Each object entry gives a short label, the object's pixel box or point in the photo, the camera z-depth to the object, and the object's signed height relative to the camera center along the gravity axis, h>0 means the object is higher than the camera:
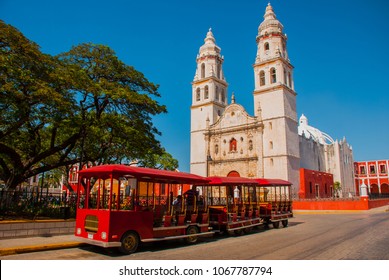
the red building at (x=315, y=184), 34.28 +1.06
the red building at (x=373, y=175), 63.59 +3.78
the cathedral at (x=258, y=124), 34.31 +8.45
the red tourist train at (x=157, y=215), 8.69 -0.72
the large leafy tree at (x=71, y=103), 11.59 +4.03
